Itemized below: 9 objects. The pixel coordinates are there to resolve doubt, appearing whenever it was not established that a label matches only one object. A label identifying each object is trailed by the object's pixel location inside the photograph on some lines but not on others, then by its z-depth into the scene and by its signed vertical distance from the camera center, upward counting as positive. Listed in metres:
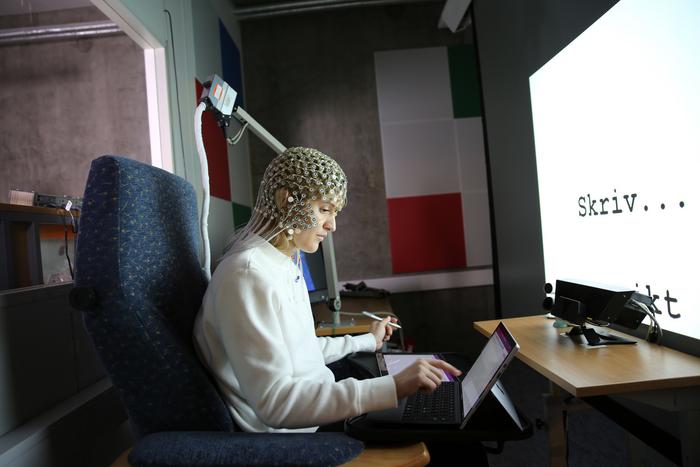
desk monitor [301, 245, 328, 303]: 2.51 -0.24
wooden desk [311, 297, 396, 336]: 2.18 -0.50
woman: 0.87 -0.18
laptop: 0.90 -0.42
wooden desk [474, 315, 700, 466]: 1.06 -0.43
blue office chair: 0.77 -0.19
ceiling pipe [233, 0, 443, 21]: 3.66 +1.95
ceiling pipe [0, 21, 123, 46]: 1.85 +1.08
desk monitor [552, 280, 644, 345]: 1.31 -0.30
